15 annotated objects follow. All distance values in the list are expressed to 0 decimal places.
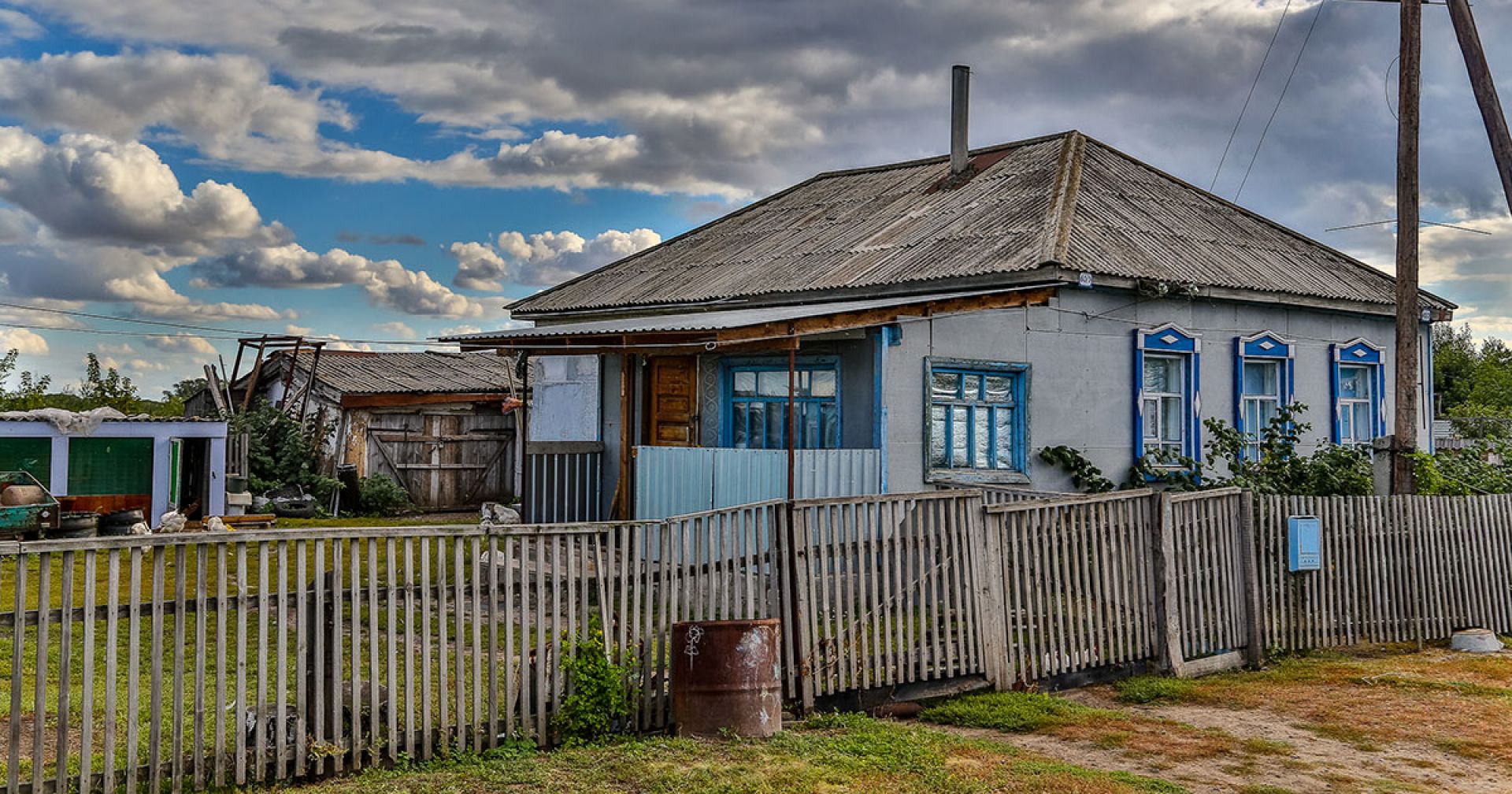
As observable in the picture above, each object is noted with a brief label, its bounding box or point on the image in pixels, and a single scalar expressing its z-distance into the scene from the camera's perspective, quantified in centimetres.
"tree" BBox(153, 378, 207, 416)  3384
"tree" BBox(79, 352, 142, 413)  3253
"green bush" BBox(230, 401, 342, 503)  2361
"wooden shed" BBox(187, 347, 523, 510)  2459
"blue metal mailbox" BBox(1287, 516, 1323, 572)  1074
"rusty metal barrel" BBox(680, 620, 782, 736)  699
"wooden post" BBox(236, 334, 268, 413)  2475
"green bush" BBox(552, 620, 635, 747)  680
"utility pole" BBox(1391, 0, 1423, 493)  1349
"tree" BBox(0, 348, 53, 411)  3005
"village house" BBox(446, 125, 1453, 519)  1311
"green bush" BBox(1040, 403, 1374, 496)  1435
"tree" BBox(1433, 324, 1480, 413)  5300
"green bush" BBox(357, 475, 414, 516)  2358
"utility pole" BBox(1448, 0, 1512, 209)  1287
